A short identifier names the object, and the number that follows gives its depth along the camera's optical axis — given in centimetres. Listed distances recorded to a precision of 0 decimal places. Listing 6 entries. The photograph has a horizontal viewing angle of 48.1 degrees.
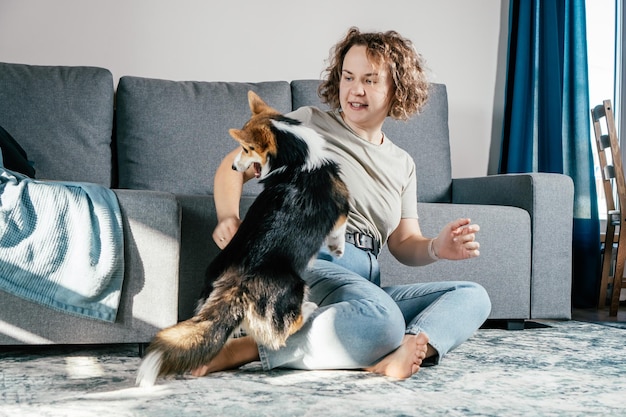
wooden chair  324
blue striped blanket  172
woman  157
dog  143
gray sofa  248
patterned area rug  131
